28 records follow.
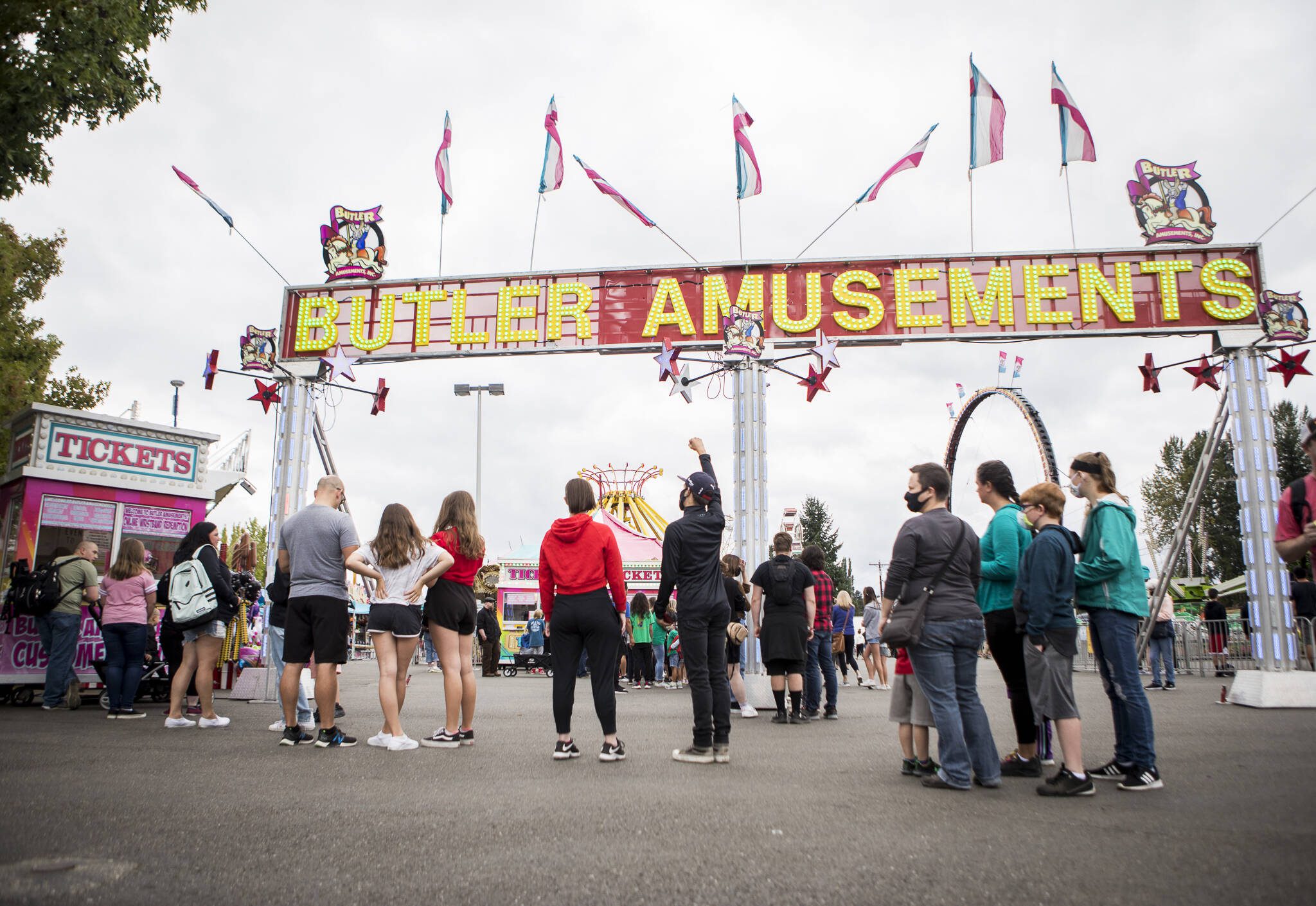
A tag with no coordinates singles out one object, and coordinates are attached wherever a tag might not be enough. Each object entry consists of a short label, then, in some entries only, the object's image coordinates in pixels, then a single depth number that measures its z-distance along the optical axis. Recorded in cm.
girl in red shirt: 701
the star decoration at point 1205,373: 1282
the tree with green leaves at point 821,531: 8644
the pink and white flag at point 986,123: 1402
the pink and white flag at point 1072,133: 1383
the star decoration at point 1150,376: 1330
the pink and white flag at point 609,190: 1407
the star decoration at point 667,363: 1302
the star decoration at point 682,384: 1309
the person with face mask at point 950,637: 509
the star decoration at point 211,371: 1380
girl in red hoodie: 638
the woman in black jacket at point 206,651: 809
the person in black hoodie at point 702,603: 640
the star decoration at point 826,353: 1281
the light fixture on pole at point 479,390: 3145
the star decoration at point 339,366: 1352
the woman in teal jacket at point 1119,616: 502
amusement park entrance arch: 1258
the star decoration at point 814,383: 1300
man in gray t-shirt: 689
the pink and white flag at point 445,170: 1505
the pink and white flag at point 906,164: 1353
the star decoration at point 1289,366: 1246
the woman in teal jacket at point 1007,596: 570
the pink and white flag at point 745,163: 1451
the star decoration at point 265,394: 1375
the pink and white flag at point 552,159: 1495
